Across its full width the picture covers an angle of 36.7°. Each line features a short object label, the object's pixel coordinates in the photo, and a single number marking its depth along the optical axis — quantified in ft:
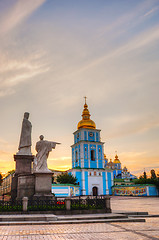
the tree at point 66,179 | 171.73
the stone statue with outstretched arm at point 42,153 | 44.83
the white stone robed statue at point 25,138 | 50.06
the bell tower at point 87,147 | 194.80
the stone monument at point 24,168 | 43.42
